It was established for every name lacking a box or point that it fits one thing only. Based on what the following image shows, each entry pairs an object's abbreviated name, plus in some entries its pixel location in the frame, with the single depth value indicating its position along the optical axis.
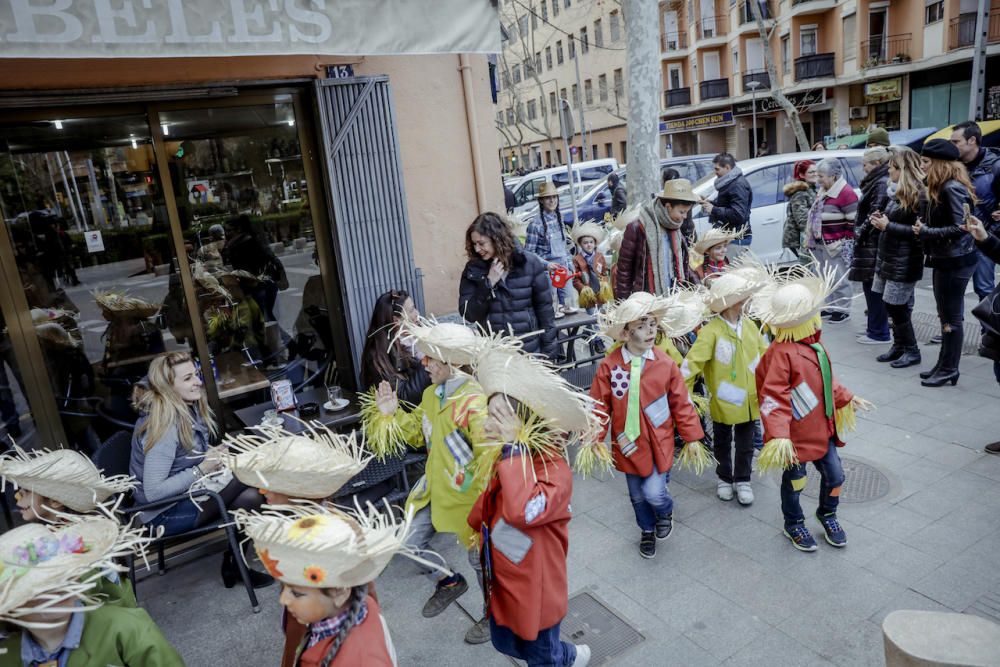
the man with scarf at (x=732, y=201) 8.28
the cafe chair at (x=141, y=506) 3.84
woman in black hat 5.72
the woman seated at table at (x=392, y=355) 4.52
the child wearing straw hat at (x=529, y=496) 2.66
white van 16.31
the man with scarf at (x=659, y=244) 5.47
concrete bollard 2.16
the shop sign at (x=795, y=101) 30.69
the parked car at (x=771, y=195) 10.46
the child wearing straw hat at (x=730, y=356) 4.27
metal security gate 5.23
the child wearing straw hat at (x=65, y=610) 2.09
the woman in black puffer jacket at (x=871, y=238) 6.72
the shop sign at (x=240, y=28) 3.59
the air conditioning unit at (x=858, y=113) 29.02
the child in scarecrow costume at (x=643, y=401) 3.85
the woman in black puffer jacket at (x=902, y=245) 6.11
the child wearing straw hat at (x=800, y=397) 3.68
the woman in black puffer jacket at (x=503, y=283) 4.96
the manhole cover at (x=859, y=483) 4.50
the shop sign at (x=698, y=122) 36.56
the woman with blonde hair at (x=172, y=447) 3.84
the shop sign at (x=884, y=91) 26.62
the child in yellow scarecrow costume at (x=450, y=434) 3.26
